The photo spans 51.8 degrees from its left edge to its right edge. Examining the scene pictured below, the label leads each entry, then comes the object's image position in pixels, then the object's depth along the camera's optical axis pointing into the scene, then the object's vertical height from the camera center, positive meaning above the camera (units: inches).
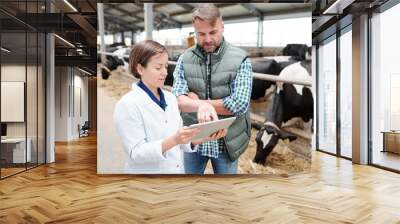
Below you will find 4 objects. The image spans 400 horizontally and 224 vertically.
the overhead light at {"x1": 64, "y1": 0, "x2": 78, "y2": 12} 290.8 +76.0
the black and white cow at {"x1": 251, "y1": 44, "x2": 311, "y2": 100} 255.6 +28.9
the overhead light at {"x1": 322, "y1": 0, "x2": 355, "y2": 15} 279.7 +72.9
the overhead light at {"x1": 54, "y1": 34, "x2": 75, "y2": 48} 366.7 +68.2
